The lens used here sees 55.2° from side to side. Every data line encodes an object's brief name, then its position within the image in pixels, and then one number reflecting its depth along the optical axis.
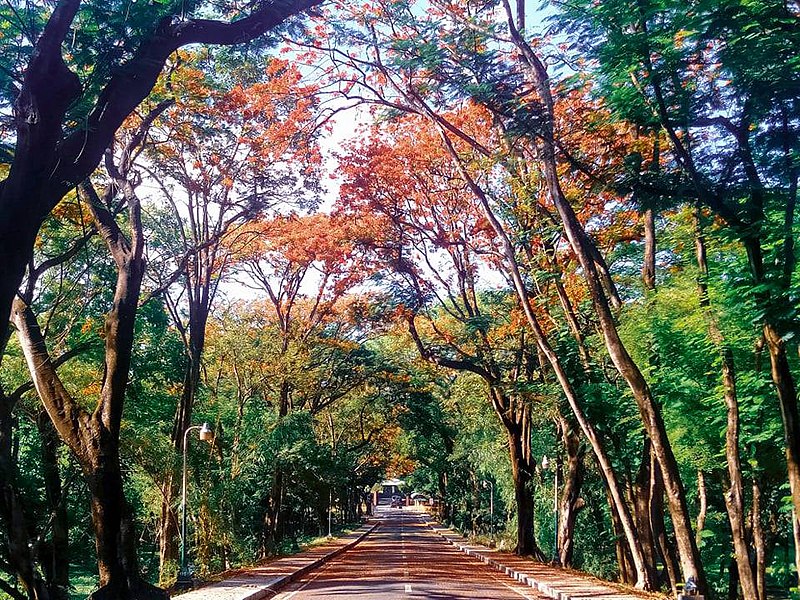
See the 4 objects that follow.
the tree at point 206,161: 15.72
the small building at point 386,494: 160.38
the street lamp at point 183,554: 15.32
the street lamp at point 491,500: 37.42
